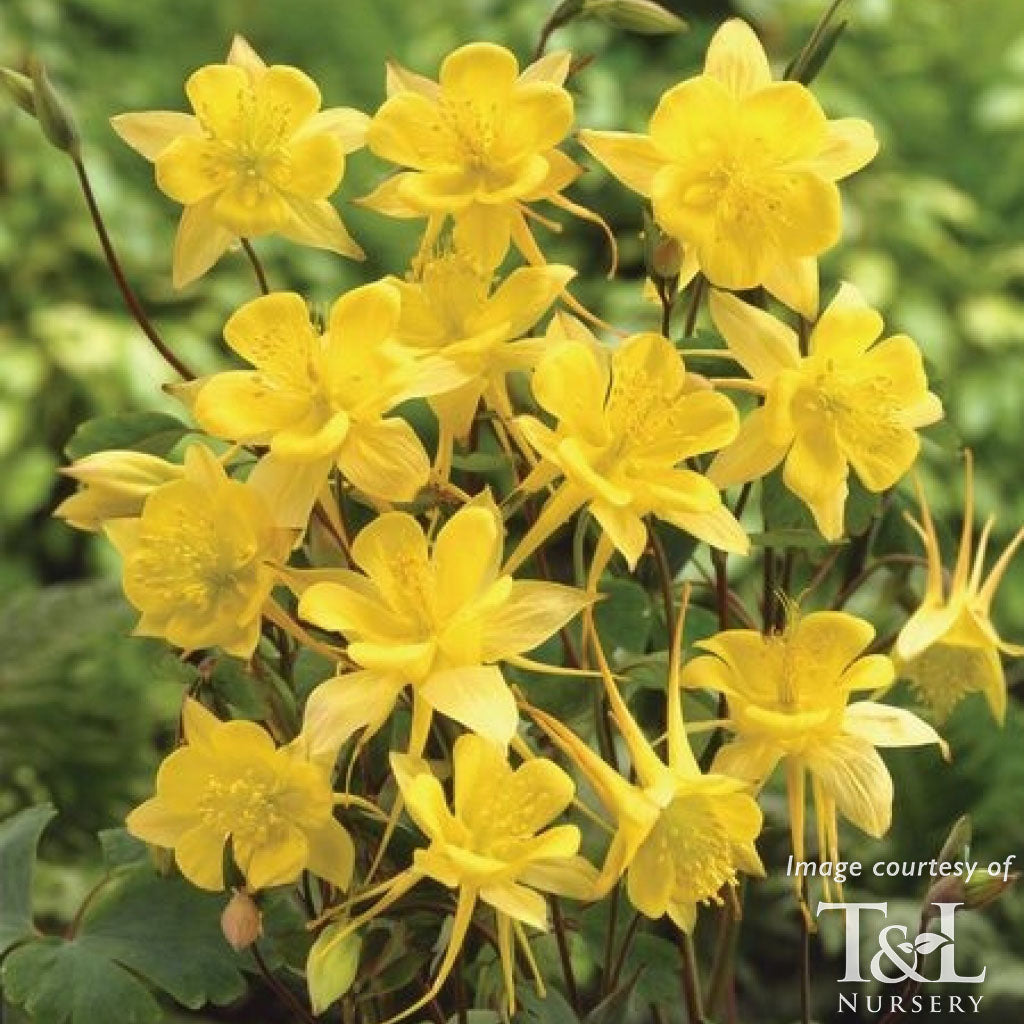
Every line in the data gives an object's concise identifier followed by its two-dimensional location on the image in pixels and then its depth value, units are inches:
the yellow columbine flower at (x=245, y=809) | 38.1
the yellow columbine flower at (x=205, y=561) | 38.1
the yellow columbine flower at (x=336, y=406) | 37.9
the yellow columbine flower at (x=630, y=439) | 37.7
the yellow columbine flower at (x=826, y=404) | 38.7
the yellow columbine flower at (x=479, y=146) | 39.1
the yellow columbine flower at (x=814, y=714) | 38.5
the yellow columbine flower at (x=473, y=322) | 38.6
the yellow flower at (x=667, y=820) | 37.6
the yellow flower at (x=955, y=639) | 40.0
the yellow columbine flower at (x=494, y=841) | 37.0
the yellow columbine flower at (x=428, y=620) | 37.2
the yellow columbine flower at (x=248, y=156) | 39.6
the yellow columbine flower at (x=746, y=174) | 38.6
